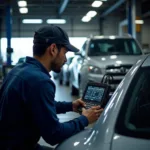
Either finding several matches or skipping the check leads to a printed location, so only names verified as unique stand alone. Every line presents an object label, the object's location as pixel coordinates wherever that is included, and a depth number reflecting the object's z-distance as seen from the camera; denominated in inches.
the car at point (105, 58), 386.6
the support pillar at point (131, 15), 787.4
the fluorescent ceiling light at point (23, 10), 954.7
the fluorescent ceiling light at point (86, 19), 1131.6
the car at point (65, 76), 704.1
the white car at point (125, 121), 78.5
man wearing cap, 96.6
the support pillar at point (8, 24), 650.5
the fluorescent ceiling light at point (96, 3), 872.3
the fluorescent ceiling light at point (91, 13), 1033.8
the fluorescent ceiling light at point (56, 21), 1071.6
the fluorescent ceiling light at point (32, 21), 1103.0
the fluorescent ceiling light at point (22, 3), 824.3
